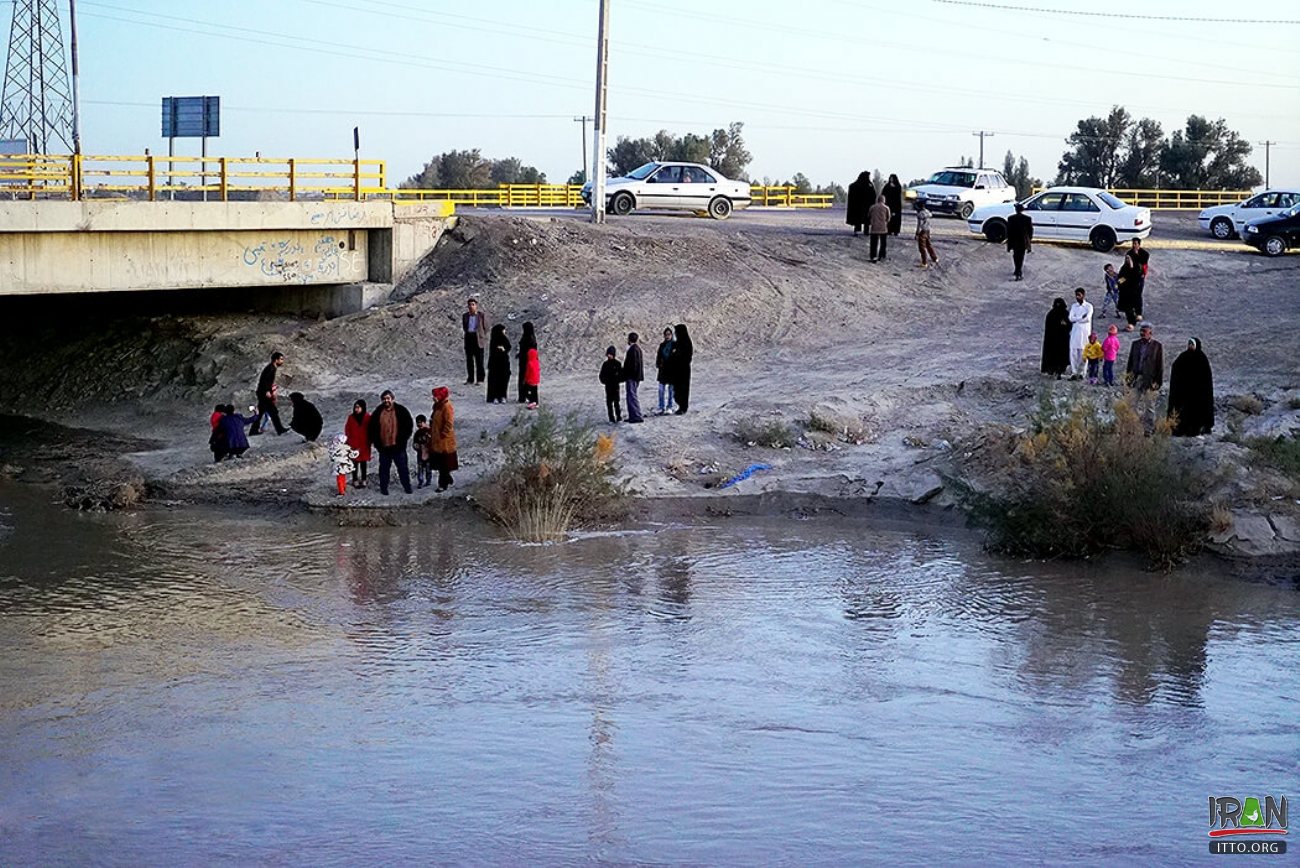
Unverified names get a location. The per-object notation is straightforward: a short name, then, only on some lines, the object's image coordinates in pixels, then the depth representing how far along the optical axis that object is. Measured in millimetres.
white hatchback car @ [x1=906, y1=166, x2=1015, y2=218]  37312
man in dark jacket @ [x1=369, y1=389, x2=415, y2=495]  18406
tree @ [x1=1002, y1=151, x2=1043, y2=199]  69375
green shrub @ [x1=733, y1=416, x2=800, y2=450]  20328
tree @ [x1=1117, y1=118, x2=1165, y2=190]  62406
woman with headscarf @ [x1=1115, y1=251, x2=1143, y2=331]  24438
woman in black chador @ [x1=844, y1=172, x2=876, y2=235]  31062
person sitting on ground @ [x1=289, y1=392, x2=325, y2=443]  20844
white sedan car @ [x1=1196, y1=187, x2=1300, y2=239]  36219
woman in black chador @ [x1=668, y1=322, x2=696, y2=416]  20703
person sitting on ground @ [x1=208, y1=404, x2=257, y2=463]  20766
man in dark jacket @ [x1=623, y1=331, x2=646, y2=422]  20250
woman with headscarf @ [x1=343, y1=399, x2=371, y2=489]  18953
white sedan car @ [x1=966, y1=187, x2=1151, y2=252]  31734
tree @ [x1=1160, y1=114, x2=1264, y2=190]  60188
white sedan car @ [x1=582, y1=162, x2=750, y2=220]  35531
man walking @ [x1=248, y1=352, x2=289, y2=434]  21734
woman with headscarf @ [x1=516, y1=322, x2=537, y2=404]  21828
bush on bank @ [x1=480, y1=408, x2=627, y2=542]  17938
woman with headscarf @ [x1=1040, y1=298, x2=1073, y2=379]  21656
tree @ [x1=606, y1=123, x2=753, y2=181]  66125
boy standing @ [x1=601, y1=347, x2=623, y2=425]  20438
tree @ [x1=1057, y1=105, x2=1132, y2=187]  63688
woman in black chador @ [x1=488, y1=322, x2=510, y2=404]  22172
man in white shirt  21484
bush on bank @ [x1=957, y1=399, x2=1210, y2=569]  16672
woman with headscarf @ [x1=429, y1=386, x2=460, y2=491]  18391
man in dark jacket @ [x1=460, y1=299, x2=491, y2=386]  23750
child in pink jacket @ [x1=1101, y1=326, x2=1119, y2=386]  21234
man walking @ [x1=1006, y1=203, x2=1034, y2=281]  28344
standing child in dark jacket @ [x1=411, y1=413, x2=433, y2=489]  19047
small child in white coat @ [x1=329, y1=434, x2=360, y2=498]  19031
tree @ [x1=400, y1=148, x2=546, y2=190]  67562
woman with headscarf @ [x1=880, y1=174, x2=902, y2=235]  30188
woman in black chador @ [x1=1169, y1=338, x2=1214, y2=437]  18453
